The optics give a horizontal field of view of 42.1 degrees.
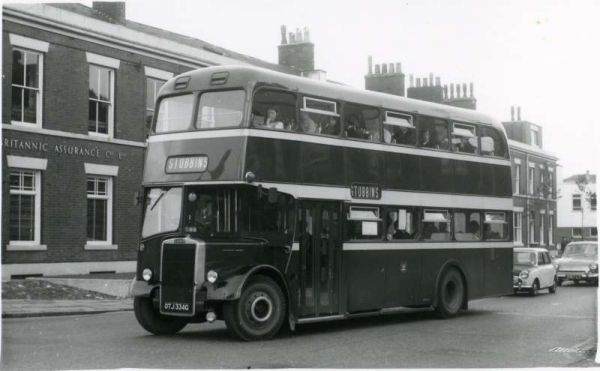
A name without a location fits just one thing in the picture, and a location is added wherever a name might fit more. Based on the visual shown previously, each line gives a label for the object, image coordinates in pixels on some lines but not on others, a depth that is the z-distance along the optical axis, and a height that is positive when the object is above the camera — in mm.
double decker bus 11828 +429
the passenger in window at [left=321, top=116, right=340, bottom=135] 13289 +1745
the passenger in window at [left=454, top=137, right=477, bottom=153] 16250 +1742
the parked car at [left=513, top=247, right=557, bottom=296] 23000 -1299
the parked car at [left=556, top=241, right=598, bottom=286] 27109 -1238
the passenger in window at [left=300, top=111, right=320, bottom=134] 12852 +1731
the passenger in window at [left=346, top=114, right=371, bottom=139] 13789 +1780
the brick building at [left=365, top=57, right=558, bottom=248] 37812 +4084
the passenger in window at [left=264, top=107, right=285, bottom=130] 12266 +1710
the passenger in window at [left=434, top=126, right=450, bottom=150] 15734 +1830
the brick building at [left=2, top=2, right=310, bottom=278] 20875 +2839
